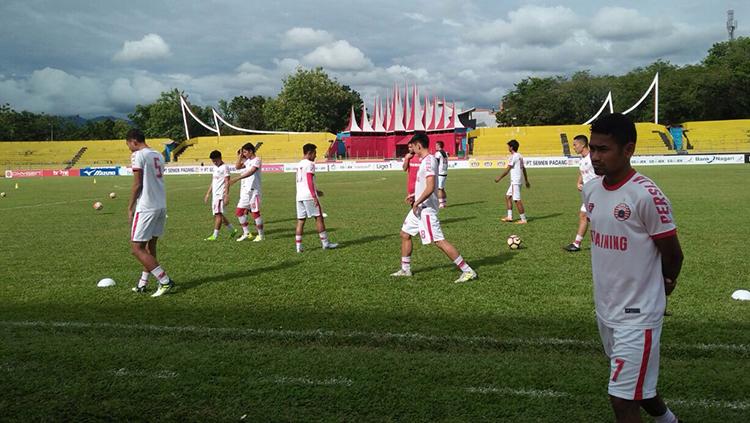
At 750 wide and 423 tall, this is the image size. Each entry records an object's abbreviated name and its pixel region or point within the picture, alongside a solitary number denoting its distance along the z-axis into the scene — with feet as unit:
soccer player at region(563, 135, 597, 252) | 31.71
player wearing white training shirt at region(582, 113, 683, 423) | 9.36
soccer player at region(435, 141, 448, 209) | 54.70
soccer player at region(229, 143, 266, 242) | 37.96
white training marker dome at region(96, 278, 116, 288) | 25.19
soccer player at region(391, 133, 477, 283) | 24.49
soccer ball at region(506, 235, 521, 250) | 32.58
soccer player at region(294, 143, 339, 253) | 33.45
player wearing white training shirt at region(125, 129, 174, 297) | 23.26
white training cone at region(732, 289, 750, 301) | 20.48
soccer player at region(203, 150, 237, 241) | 39.06
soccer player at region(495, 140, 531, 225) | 43.73
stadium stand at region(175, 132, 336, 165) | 216.00
